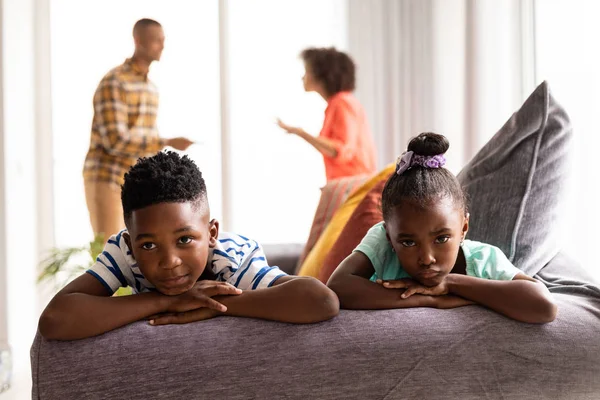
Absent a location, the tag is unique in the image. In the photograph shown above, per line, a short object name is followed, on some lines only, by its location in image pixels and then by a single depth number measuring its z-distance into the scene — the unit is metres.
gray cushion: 1.72
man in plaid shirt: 3.63
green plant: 3.38
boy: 1.32
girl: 1.40
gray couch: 1.26
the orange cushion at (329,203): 2.43
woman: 3.80
